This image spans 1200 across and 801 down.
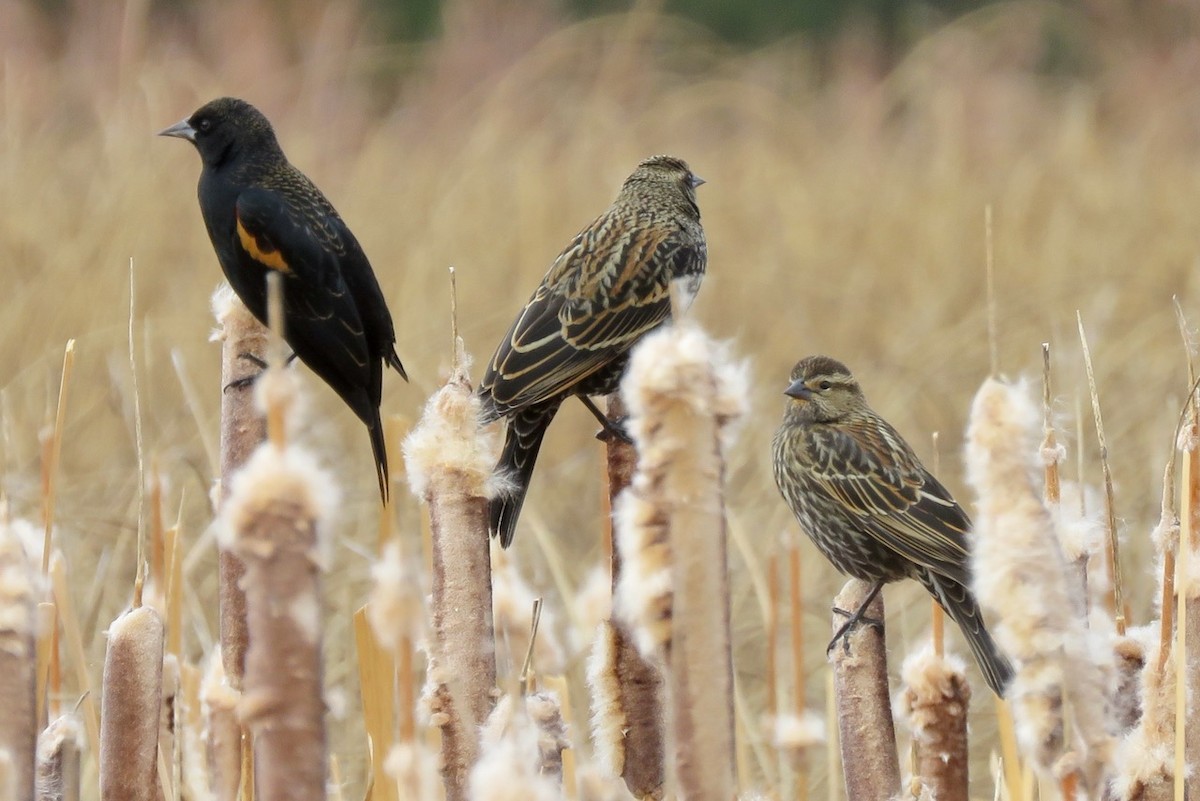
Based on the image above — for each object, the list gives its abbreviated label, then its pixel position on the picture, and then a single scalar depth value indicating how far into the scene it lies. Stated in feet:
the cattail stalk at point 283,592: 24.01
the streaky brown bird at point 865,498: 26.25
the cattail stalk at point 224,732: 25.02
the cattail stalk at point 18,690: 24.38
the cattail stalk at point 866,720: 24.97
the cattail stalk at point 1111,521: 24.85
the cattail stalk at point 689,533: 24.18
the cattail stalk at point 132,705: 24.73
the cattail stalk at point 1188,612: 24.67
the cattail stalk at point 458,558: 24.58
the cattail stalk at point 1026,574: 24.32
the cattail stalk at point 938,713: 24.96
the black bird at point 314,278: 25.73
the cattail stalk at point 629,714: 24.97
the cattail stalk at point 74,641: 25.19
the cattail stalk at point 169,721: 25.15
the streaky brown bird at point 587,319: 26.10
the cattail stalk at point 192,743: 25.45
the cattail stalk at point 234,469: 25.00
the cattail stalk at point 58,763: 24.95
